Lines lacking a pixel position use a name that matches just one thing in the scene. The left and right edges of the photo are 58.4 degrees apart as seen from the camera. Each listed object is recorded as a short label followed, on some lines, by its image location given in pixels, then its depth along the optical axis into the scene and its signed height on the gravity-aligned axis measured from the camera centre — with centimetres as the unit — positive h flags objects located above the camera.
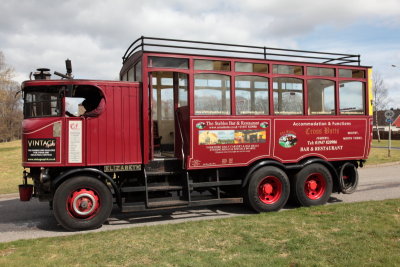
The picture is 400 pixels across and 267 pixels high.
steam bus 645 +5
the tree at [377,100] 4295 +386
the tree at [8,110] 3456 +361
